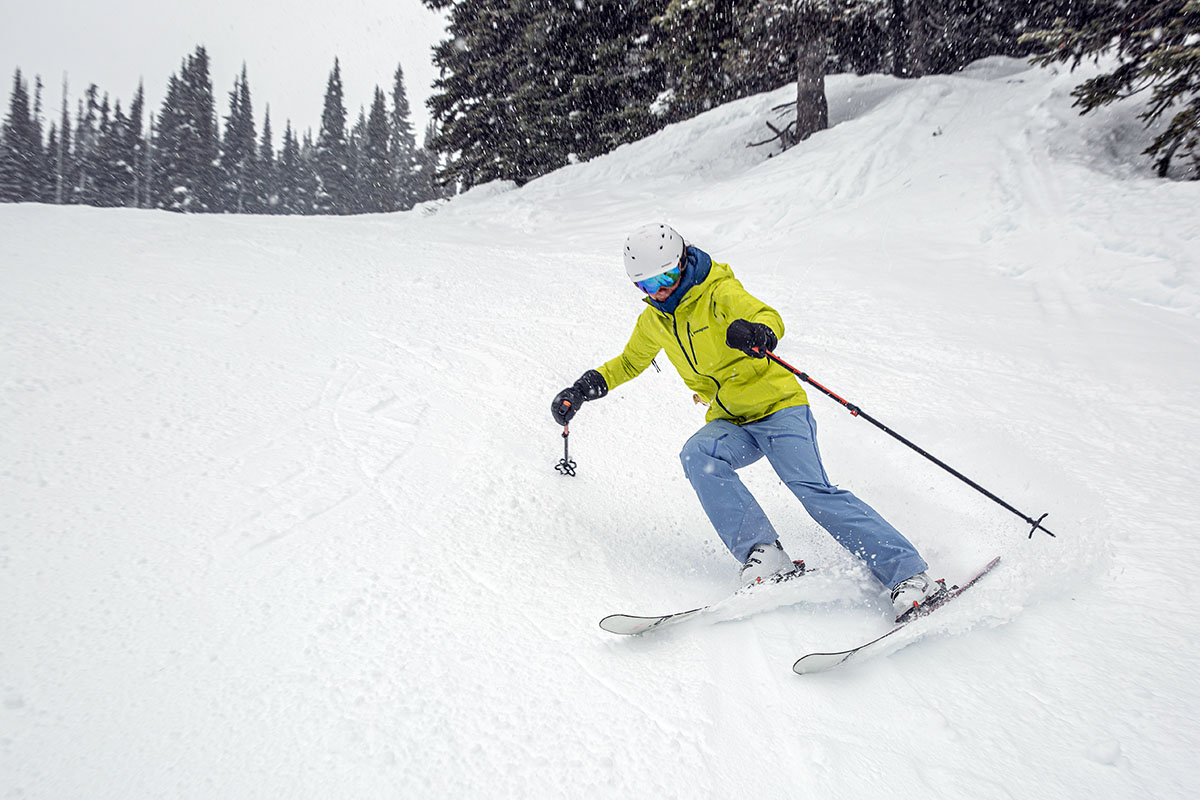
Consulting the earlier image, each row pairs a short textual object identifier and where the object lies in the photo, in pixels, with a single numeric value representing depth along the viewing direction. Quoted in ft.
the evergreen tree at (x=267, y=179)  181.16
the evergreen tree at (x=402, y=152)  165.89
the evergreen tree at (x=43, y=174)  159.02
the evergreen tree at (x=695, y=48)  35.42
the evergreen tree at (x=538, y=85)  52.16
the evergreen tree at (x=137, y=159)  166.40
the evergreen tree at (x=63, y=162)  178.49
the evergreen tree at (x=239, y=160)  170.60
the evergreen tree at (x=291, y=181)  185.47
